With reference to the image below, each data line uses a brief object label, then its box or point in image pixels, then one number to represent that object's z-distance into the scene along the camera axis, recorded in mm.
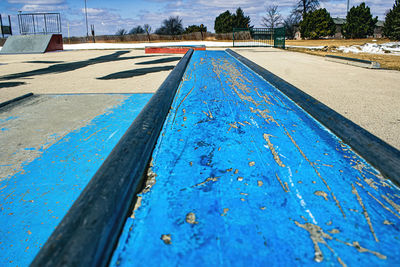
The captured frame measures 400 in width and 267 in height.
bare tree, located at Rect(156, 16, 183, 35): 58625
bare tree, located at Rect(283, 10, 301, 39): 59953
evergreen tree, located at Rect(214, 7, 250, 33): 58062
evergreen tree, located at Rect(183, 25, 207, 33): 64394
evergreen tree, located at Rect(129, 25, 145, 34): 61909
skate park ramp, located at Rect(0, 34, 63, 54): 15147
